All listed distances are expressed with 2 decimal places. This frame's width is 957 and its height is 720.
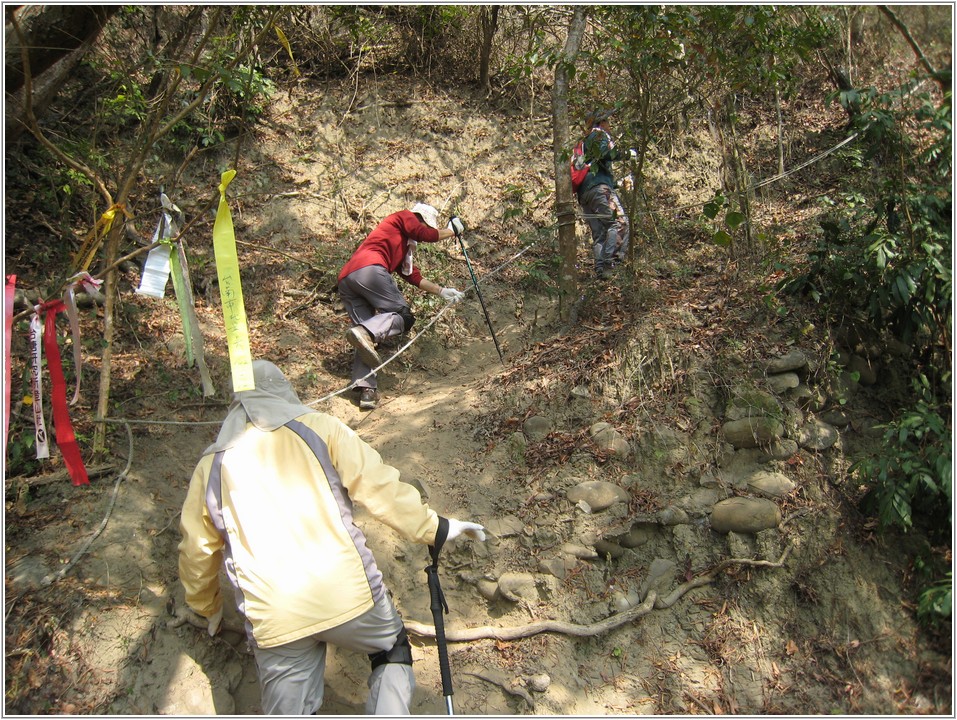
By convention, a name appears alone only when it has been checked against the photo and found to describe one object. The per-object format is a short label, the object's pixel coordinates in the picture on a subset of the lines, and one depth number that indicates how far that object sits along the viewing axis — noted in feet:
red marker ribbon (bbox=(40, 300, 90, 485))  12.14
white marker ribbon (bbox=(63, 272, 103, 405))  12.84
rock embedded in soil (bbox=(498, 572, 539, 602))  12.62
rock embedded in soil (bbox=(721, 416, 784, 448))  13.50
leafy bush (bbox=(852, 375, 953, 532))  11.44
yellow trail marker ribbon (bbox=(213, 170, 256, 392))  10.05
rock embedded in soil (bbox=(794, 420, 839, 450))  13.58
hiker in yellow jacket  9.17
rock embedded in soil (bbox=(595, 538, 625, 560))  13.03
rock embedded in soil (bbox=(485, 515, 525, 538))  13.61
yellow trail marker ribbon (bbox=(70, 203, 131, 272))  13.65
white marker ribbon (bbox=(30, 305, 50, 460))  12.30
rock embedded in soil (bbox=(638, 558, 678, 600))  12.58
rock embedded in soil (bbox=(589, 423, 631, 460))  14.29
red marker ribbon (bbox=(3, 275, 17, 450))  11.49
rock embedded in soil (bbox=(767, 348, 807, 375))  14.23
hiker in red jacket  17.97
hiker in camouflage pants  19.97
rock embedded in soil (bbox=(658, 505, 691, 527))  13.15
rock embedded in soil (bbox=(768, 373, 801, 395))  14.07
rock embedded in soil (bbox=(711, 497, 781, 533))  12.57
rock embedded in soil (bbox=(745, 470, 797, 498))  13.06
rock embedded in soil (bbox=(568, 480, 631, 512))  13.52
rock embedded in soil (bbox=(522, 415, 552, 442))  15.24
